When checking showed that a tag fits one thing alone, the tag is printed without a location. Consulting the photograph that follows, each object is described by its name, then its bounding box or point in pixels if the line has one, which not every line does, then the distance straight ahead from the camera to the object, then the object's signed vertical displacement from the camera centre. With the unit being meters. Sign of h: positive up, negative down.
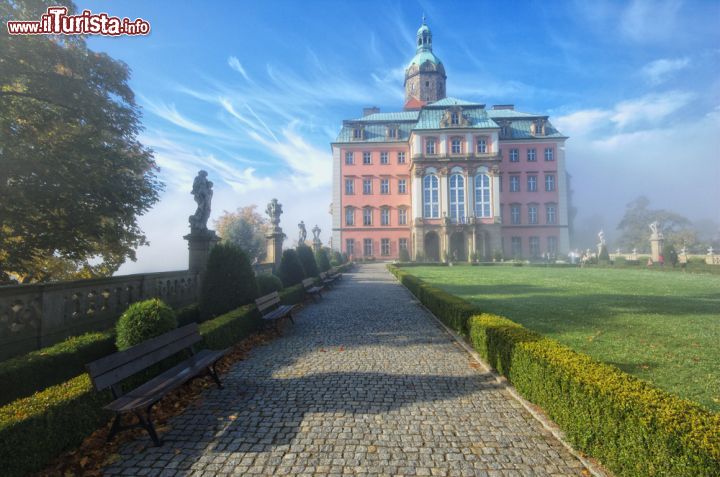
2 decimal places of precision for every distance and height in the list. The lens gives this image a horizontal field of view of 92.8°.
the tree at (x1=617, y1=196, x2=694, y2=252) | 59.66 +4.34
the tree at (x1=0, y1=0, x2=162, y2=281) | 9.20 +3.06
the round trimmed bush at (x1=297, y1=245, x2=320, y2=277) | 16.55 -0.39
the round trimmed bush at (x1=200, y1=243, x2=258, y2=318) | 7.87 -0.69
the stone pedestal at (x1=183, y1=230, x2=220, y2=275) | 10.23 +0.11
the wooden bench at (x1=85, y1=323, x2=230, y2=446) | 3.22 -1.37
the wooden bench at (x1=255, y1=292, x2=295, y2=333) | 7.42 -1.39
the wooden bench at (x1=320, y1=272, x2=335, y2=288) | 15.89 -1.33
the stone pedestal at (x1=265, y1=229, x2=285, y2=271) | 17.11 +0.38
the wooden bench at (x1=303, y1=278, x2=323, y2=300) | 12.34 -1.36
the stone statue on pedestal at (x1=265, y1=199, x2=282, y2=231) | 17.38 +2.07
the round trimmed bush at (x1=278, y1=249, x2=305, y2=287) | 14.00 -0.72
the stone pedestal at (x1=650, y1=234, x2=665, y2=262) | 30.62 +0.30
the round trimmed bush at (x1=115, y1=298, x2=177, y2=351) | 4.68 -0.97
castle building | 39.69 +8.19
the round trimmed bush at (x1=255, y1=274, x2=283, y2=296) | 10.16 -0.94
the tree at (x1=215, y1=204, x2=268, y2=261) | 42.28 +3.15
